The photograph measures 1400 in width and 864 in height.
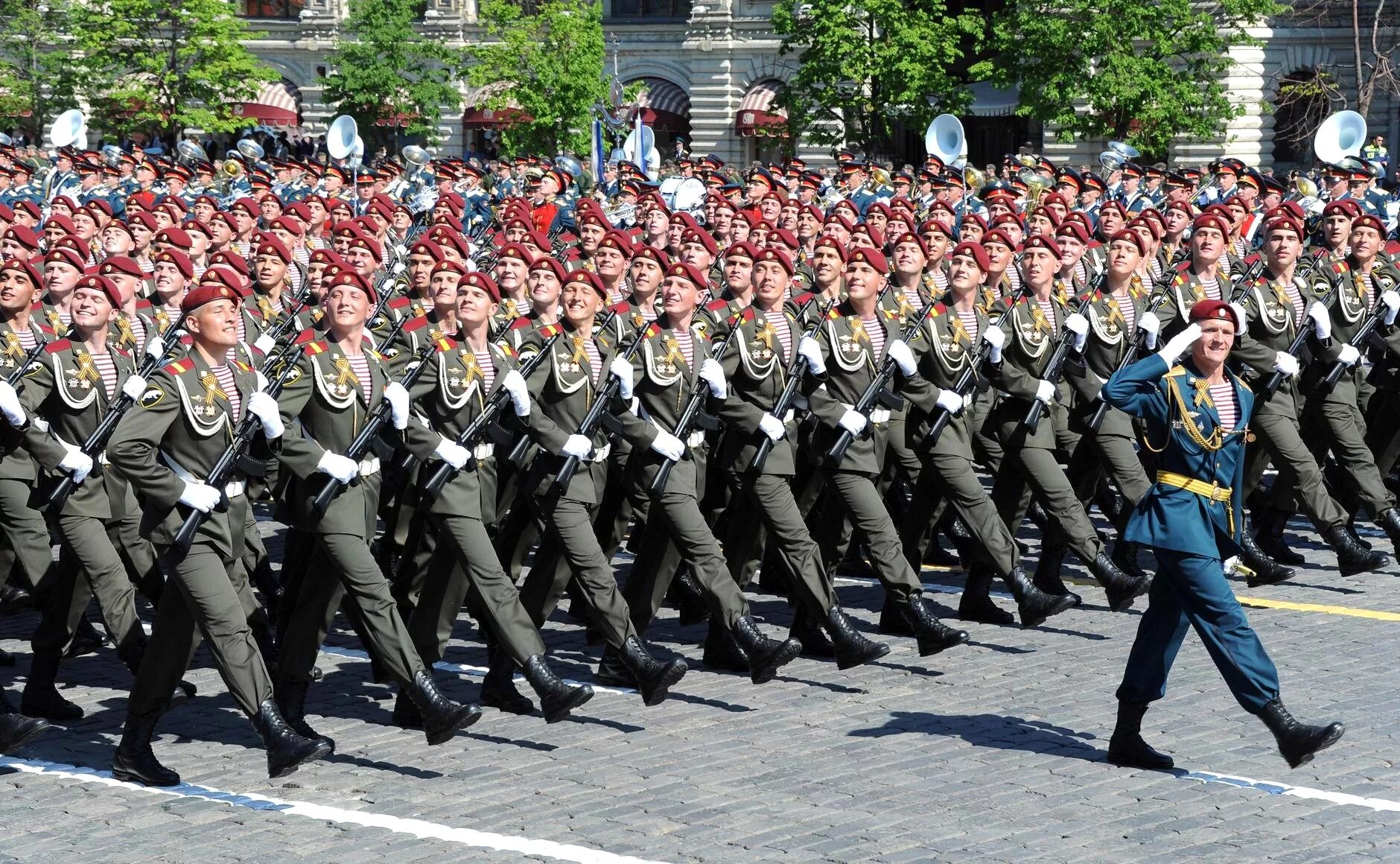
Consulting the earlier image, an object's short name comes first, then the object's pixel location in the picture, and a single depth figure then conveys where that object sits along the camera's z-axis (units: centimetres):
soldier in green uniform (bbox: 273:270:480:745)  777
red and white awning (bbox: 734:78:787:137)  4589
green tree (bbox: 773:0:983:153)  3672
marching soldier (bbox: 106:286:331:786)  741
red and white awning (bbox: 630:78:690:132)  4766
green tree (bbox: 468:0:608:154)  4025
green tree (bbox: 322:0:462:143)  4325
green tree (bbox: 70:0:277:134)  3953
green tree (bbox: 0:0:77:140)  4200
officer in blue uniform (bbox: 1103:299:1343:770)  736
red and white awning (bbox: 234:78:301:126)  4838
